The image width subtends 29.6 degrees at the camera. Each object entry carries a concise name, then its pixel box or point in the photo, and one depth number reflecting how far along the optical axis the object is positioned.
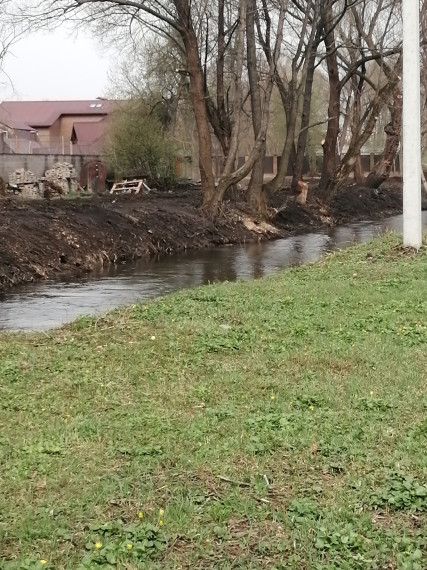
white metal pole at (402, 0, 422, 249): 13.79
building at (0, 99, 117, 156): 69.62
